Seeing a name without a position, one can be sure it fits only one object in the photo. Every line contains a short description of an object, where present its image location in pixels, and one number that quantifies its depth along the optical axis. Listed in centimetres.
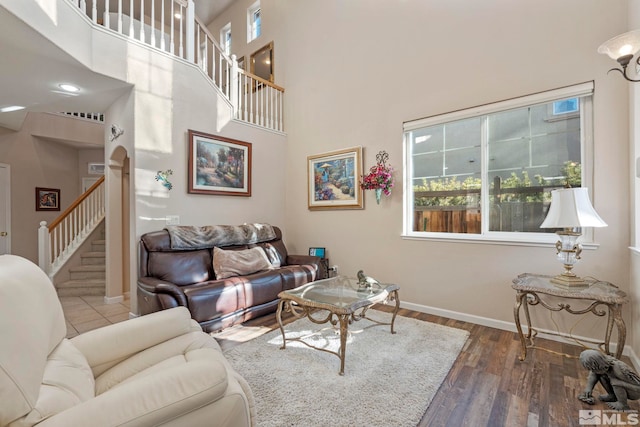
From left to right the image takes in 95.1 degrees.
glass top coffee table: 216
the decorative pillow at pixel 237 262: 335
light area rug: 170
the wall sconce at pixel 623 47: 177
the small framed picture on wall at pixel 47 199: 557
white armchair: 82
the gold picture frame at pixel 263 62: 545
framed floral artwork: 404
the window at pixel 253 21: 604
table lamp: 213
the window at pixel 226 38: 675
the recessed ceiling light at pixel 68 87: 315
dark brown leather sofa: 271
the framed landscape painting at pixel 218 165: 374
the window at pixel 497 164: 268
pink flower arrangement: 363
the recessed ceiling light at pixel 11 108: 379
